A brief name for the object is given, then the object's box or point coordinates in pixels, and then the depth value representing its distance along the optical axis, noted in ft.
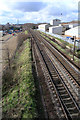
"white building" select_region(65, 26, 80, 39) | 93.50
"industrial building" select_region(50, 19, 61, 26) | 251.52
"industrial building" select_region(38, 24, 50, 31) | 207.98
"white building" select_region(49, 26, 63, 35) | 145.38
